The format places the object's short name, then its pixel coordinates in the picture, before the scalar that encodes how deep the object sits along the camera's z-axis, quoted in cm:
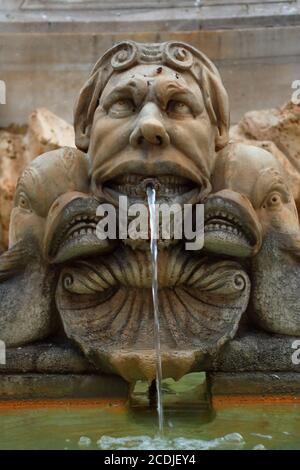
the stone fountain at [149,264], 315
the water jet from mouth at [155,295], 306
